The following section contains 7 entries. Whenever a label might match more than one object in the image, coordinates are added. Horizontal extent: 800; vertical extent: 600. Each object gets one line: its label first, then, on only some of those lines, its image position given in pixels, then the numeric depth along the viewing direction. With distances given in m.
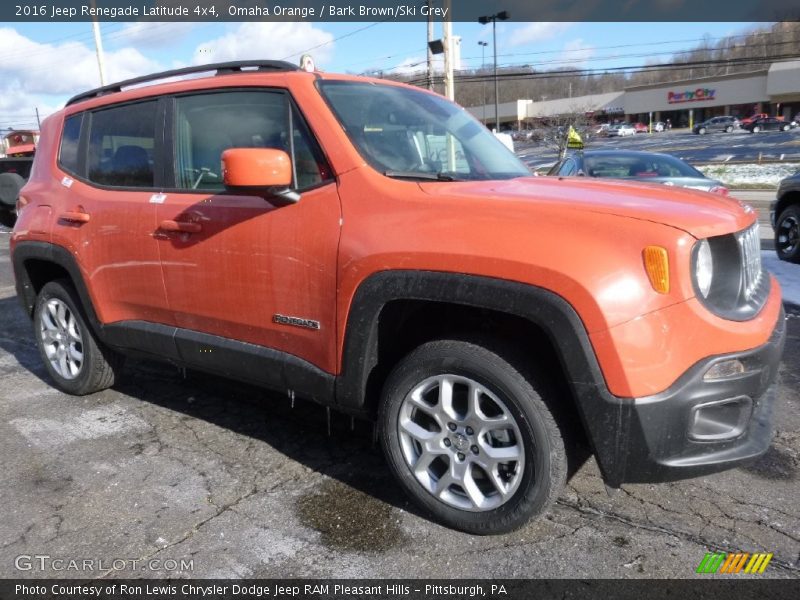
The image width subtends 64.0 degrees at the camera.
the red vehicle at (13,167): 5.63
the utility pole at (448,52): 17.64
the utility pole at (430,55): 19.86
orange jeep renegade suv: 2.20
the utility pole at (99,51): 23.29
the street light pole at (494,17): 39.44
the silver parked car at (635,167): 7.96
